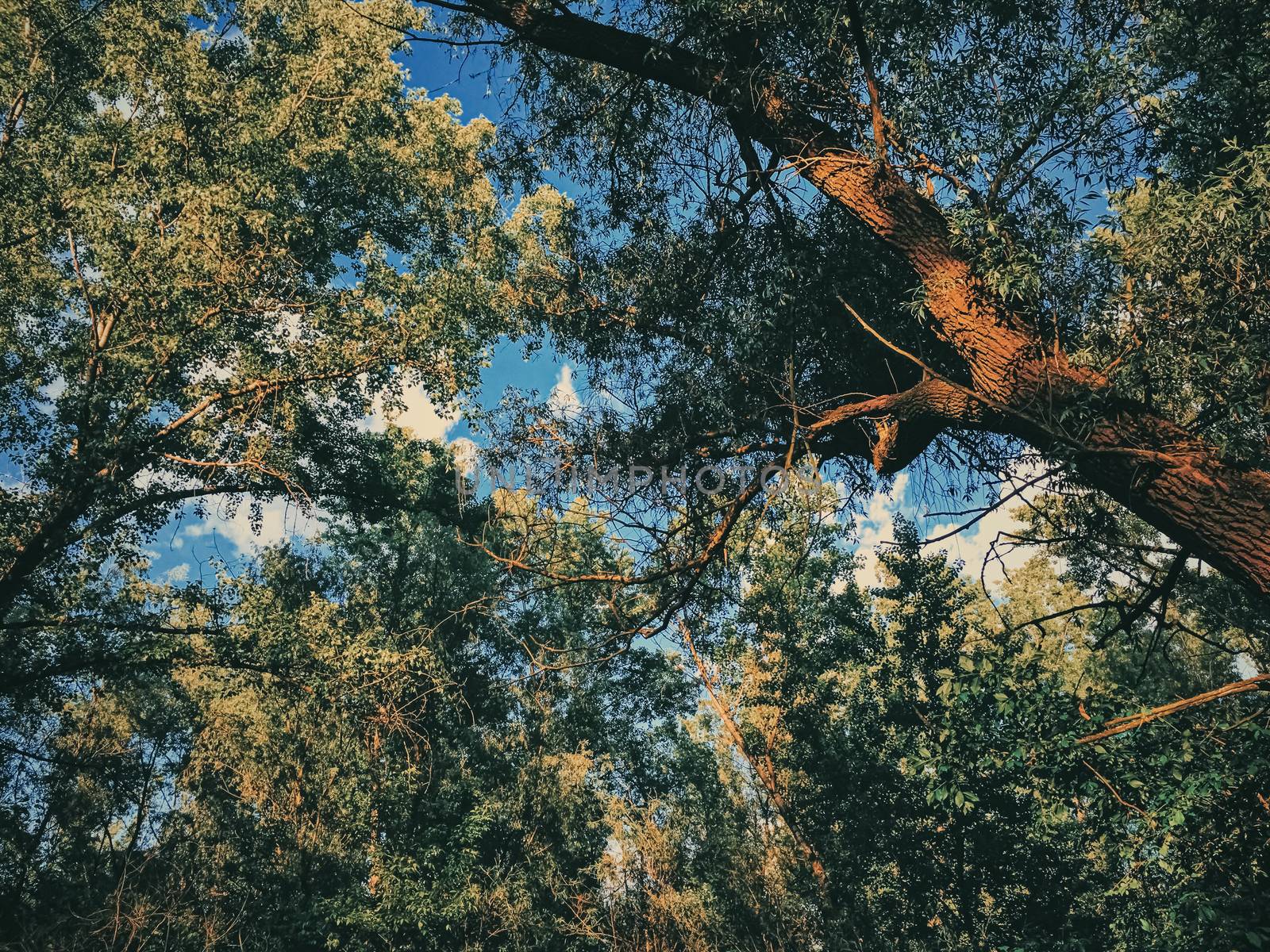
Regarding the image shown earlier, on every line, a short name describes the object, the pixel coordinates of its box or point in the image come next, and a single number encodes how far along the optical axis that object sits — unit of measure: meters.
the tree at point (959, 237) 3.18
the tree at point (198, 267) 8.09
